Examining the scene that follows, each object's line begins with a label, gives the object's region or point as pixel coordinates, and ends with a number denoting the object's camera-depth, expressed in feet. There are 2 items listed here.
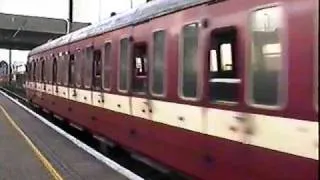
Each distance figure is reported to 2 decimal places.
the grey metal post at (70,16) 112.67
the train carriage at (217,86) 18.08
